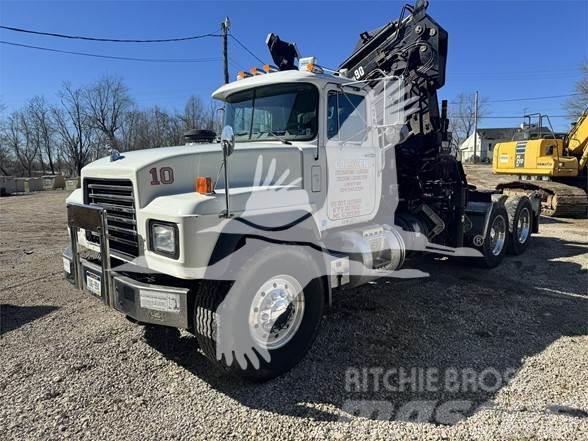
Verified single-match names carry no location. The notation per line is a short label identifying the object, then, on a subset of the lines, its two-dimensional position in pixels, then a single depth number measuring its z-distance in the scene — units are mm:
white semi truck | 3236
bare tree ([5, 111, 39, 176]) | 66938
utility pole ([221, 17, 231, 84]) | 20075
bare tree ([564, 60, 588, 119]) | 31197
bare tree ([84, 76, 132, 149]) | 59594
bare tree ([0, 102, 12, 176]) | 58938
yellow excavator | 12047
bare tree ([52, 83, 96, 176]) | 61281
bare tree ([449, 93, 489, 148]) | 73225
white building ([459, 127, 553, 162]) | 72062
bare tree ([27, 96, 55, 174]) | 66938
